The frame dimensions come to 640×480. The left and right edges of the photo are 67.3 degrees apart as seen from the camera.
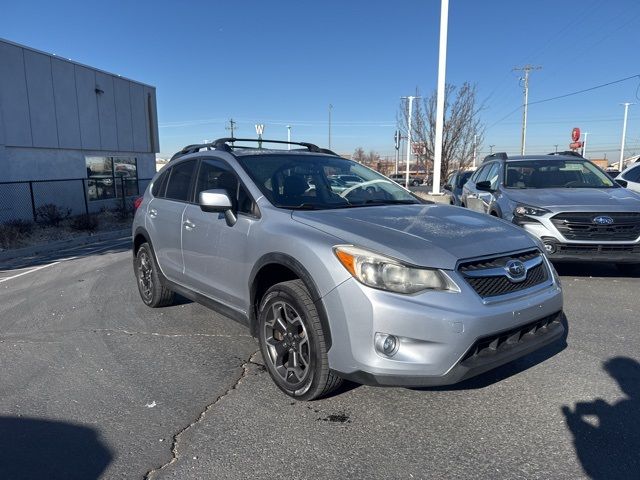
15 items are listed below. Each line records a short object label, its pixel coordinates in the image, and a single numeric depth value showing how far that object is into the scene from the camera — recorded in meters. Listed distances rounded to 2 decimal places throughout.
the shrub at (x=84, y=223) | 13.23
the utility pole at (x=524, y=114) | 52.77
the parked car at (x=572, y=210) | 6.02
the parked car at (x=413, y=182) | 44.41
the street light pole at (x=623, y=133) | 64.00
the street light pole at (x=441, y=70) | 16.61
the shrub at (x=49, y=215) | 13.39
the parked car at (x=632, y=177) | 9.01
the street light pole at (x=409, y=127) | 26.36
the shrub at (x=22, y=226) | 11.90
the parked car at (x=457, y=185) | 11.11
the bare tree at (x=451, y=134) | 24.53
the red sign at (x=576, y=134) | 29.27
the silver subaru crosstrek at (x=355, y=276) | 2.78
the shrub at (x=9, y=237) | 10.61
